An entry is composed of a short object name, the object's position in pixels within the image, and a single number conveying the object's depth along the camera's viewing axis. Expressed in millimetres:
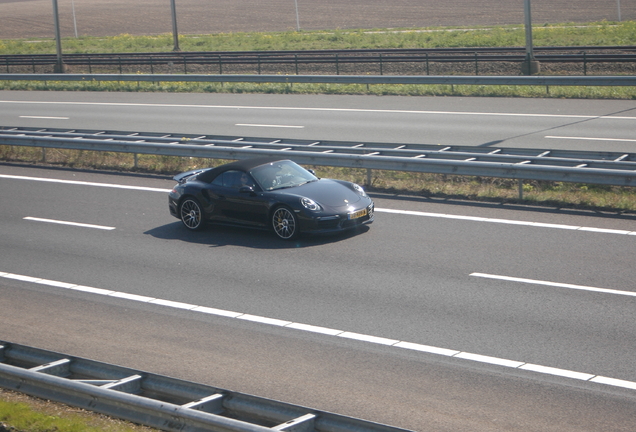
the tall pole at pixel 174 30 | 48444
